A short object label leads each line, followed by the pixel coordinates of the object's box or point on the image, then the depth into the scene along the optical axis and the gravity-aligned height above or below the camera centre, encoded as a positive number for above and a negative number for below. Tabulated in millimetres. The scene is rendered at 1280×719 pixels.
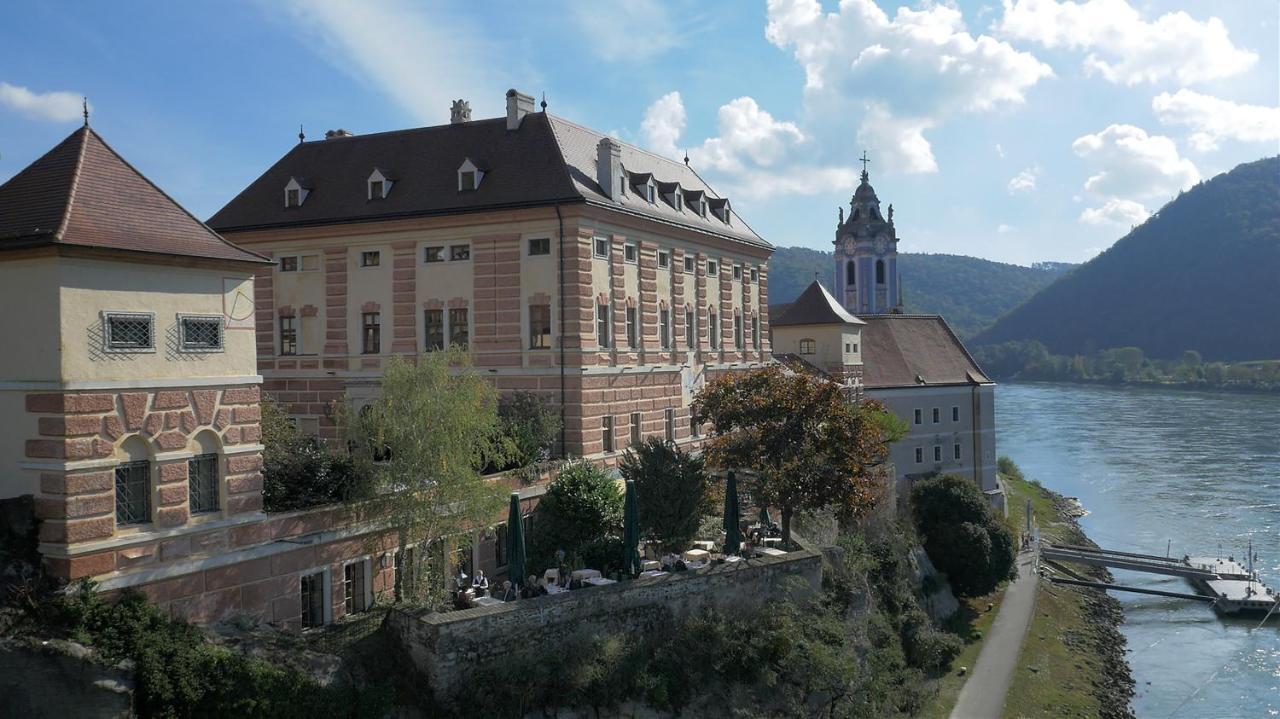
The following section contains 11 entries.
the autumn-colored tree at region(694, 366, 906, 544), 31391 -2797
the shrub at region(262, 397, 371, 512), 22750 -2670
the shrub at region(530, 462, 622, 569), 27250 -4428
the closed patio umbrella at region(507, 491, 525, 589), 22844 -4358
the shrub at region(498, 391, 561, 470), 29328 -2061
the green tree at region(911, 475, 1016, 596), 45656 -8545
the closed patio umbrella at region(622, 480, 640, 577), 24656 -4372
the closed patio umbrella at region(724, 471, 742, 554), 27750 -4608
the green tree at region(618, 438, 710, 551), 28156 -4009
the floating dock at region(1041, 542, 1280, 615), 49969 -12160
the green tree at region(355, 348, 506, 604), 22969 -2147
